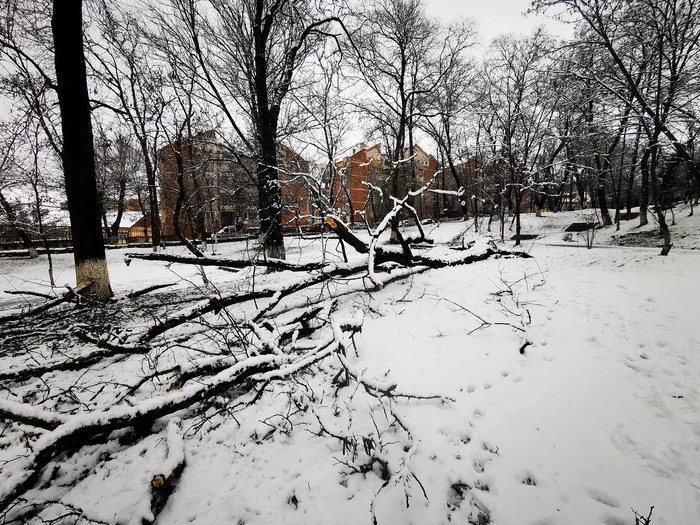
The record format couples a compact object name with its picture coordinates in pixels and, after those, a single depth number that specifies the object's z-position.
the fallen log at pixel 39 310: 3.87
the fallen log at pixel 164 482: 1.69
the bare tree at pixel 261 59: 8.13
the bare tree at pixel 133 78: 9.68
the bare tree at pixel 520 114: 11.98
